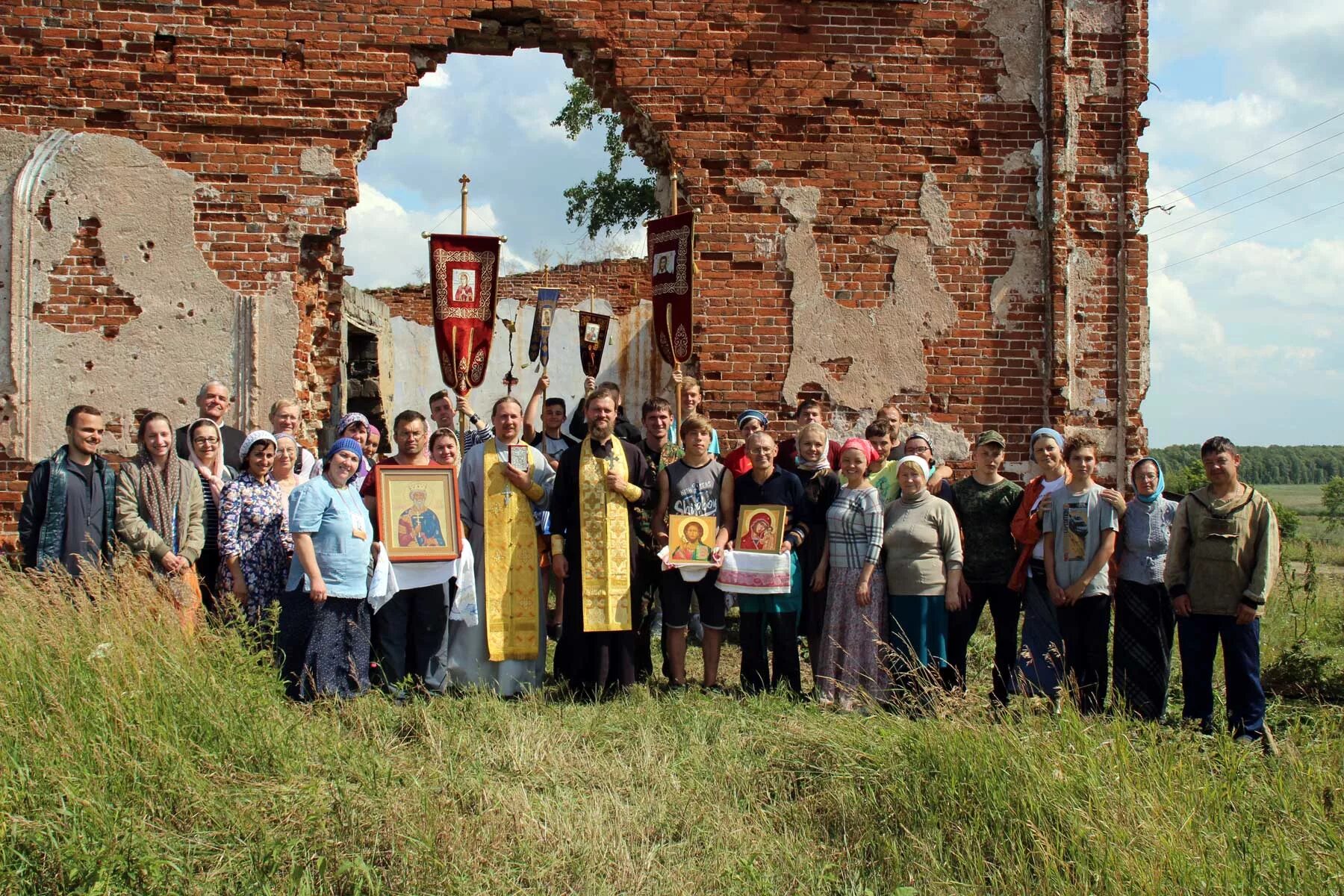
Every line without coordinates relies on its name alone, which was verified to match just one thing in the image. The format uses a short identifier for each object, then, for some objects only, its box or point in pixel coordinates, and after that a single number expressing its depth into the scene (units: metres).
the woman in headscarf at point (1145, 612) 5.68
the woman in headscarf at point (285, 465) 5.75
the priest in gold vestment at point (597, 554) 6.00
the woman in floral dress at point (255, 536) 5.53
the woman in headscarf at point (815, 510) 6.09
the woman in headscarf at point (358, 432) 6.03
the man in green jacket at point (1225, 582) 5.27
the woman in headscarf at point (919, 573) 5.78
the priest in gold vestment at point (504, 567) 6.11
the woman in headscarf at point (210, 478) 5.87
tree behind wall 24.20
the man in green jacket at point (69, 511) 5.68
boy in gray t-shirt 5.63
